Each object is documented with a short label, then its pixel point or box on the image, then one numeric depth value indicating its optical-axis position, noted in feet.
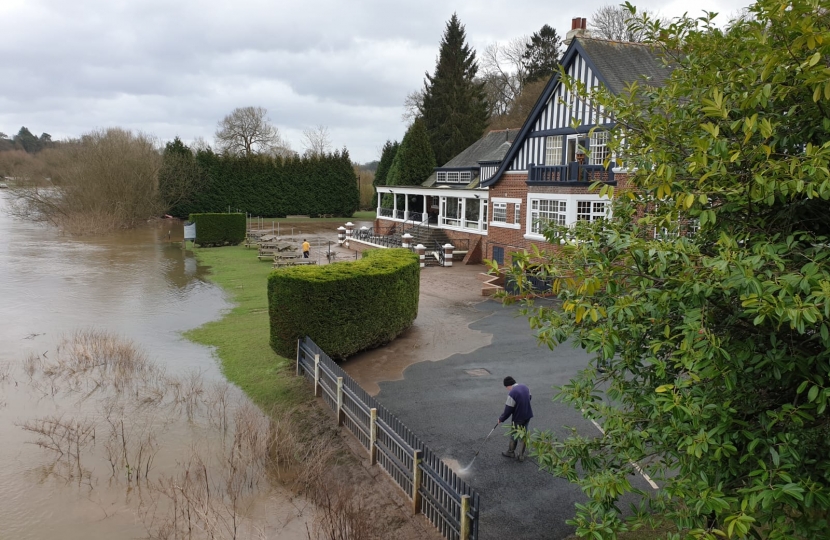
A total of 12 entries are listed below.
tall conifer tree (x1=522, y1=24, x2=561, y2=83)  198.39
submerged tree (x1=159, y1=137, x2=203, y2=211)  171.53
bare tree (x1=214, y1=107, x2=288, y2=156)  241.35
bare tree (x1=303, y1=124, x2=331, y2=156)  273.21
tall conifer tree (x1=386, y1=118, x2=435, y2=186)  159.94
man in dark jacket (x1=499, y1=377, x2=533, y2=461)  30.78
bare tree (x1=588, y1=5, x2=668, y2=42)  169.27
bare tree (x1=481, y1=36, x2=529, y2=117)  216.54
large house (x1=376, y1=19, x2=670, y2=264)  74.08
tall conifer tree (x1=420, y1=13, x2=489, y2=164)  179.01
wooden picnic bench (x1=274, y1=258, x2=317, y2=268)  99.14
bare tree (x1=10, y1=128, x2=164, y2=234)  148.15
